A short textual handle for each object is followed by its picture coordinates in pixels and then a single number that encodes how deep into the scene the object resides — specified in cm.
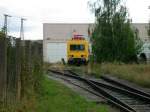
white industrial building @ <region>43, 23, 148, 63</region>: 7838
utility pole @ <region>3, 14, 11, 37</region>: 1231
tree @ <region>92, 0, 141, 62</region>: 5100
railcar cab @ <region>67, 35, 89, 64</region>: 5003
